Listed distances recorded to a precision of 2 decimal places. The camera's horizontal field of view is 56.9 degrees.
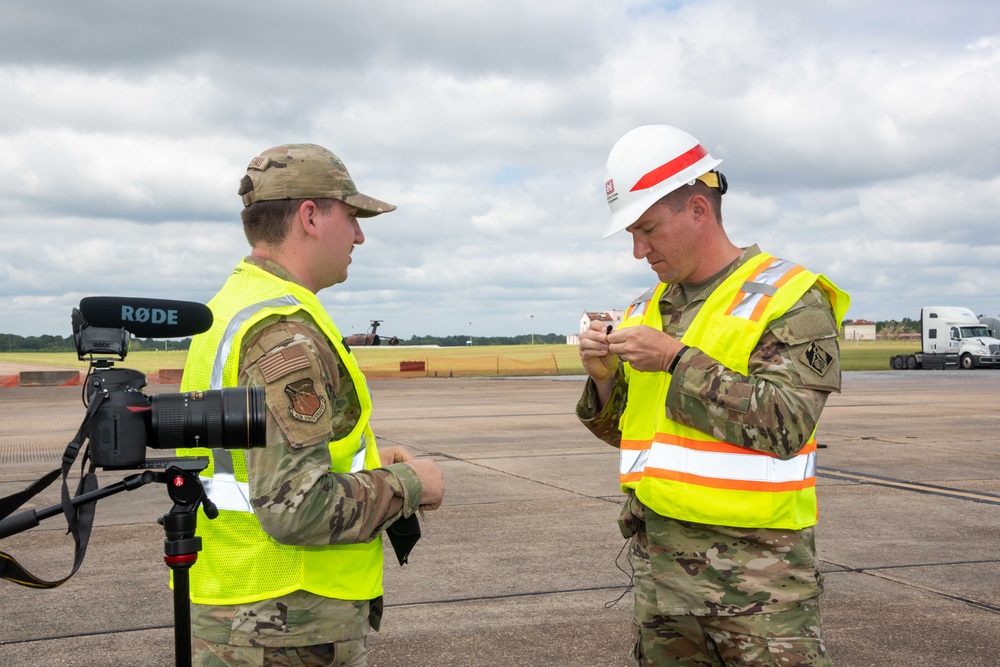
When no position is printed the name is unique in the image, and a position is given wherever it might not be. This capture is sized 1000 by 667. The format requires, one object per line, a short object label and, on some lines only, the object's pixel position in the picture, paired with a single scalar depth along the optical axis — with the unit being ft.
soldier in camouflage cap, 7.44
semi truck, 144.25
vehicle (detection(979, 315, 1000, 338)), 168.44
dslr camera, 6.69
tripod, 6.89
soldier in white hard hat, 9.04
